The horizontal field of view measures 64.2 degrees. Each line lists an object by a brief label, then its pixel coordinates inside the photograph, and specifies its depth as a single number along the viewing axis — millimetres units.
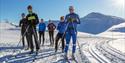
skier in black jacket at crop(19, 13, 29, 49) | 5711
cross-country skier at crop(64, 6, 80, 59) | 4568
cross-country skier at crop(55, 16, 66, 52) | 5362
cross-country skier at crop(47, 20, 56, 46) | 7157
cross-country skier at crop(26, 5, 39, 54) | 4883
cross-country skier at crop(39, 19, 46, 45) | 7042
